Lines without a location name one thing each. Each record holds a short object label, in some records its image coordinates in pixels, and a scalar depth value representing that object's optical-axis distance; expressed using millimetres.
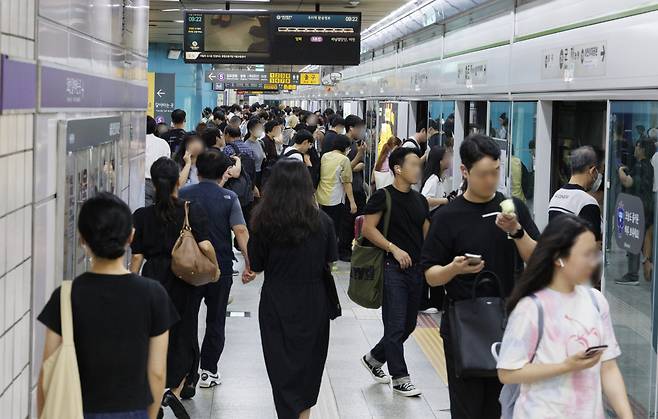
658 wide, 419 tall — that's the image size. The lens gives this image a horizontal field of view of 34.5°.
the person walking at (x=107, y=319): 3305
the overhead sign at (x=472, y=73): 9672
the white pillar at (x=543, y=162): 7695
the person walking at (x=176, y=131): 11602
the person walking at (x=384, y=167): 10672
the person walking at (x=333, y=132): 12272
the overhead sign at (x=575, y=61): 6285
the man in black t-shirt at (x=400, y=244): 6551
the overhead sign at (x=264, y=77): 33312
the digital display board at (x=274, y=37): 12852
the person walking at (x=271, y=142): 12945
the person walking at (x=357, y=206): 12438
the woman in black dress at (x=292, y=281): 5078
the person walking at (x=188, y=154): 8633
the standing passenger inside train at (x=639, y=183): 5727
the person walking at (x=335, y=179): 11211
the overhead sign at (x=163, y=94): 21766
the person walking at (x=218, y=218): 6383
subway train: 5793
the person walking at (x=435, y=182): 8930
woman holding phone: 3299
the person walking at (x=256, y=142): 11703
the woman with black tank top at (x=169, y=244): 5531
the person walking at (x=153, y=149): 9188
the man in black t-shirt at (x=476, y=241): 4488
